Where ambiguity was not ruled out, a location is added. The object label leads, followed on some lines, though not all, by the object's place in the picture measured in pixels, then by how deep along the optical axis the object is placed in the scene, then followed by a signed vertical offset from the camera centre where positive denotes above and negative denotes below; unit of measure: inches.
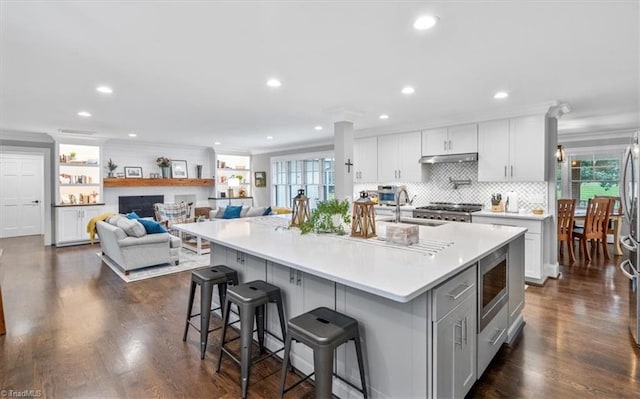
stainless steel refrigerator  107.2 -9.4
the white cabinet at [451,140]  203.3 +36.9
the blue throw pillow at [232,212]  286.2 -12.6
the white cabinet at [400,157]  230.5 +28.9
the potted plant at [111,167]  308.0 +29.8
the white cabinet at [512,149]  178.1 +26.8
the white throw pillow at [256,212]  282.5 -12.5
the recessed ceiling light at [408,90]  145.3 +48.5
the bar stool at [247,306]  82.3 -28.6
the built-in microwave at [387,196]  241.7 +0.6
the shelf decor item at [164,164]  336.8 +35.4
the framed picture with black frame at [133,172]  322.7 +26.5
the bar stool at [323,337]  65.4 -28.9
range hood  201.9 +24.9
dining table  231.3 -24.9
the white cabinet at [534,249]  168.7 -27.7
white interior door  315.9 +4.1
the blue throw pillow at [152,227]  203.2 -17.9
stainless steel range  193.5 -9.3
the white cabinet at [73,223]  270.5 -20.8
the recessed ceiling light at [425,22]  84.0 +46.3
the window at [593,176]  270.7 +17.0
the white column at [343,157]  199.9 +24.6
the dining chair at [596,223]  220.7 -19.3
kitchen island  63.6 -23.4
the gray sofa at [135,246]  187.0 -28.5
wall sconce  252.7 +31.8
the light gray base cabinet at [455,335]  64.3 -30.0
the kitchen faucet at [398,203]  112.3 -2.4
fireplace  318.0 -5.4
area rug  183.3 -42.8
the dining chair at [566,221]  213.2 -16.7
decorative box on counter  88.8 -10.4
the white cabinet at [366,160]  254.1 +29.6
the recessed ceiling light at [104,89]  141.8 +48.7
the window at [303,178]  326.6 +21.0
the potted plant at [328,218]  109.0 -7.1
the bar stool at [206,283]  100.5 -27.5
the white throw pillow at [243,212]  284.1 -12.6
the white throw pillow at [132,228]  192.7 -17.5
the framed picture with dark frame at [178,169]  350.6 +31.5
